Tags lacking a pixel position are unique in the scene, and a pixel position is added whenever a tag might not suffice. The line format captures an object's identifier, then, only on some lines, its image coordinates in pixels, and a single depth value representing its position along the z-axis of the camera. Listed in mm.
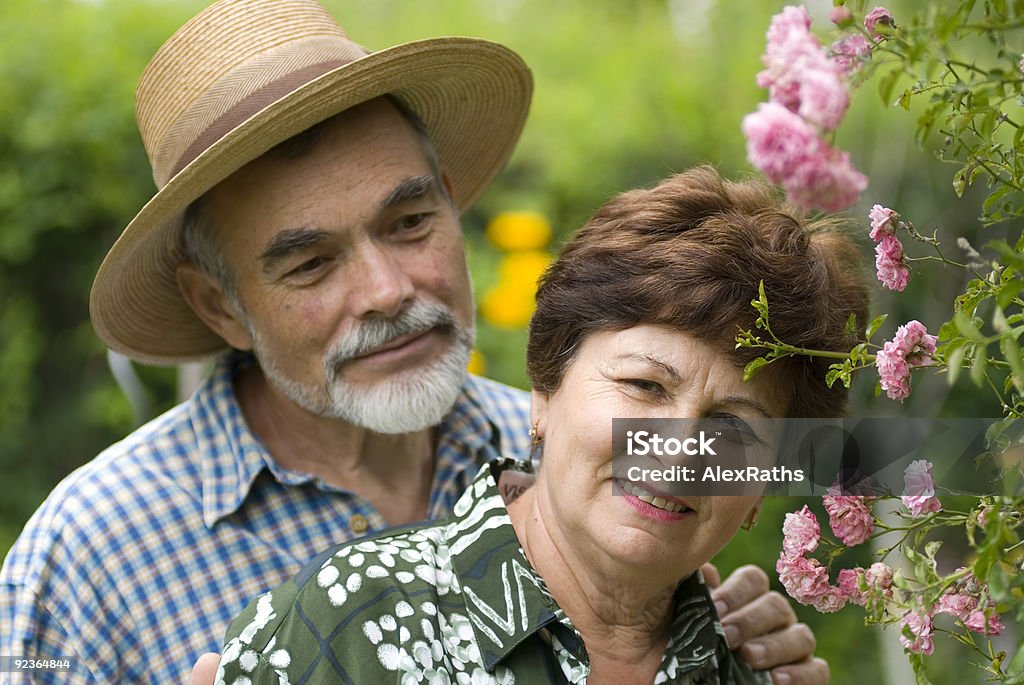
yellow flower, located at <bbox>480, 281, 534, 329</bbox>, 5125
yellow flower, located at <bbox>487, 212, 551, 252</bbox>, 5223
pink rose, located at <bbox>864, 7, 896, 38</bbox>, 1368
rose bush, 1140
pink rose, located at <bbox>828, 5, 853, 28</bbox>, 1208
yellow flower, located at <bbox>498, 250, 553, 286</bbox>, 5141
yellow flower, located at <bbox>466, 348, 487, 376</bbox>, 4661
